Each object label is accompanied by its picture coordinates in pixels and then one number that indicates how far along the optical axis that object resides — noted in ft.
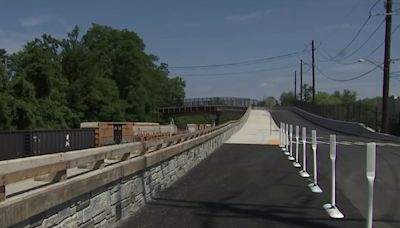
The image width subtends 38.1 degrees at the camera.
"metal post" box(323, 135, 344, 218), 34.37
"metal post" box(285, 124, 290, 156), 87.07
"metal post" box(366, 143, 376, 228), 25.82
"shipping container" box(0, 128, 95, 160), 106.32
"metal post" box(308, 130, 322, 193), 45.60
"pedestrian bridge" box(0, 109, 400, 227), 21.91
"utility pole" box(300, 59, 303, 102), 412.77
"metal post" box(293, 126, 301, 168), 66.38
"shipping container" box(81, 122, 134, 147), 197.77
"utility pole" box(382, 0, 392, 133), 159.22
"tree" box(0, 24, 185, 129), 236.22
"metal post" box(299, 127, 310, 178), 56.05
